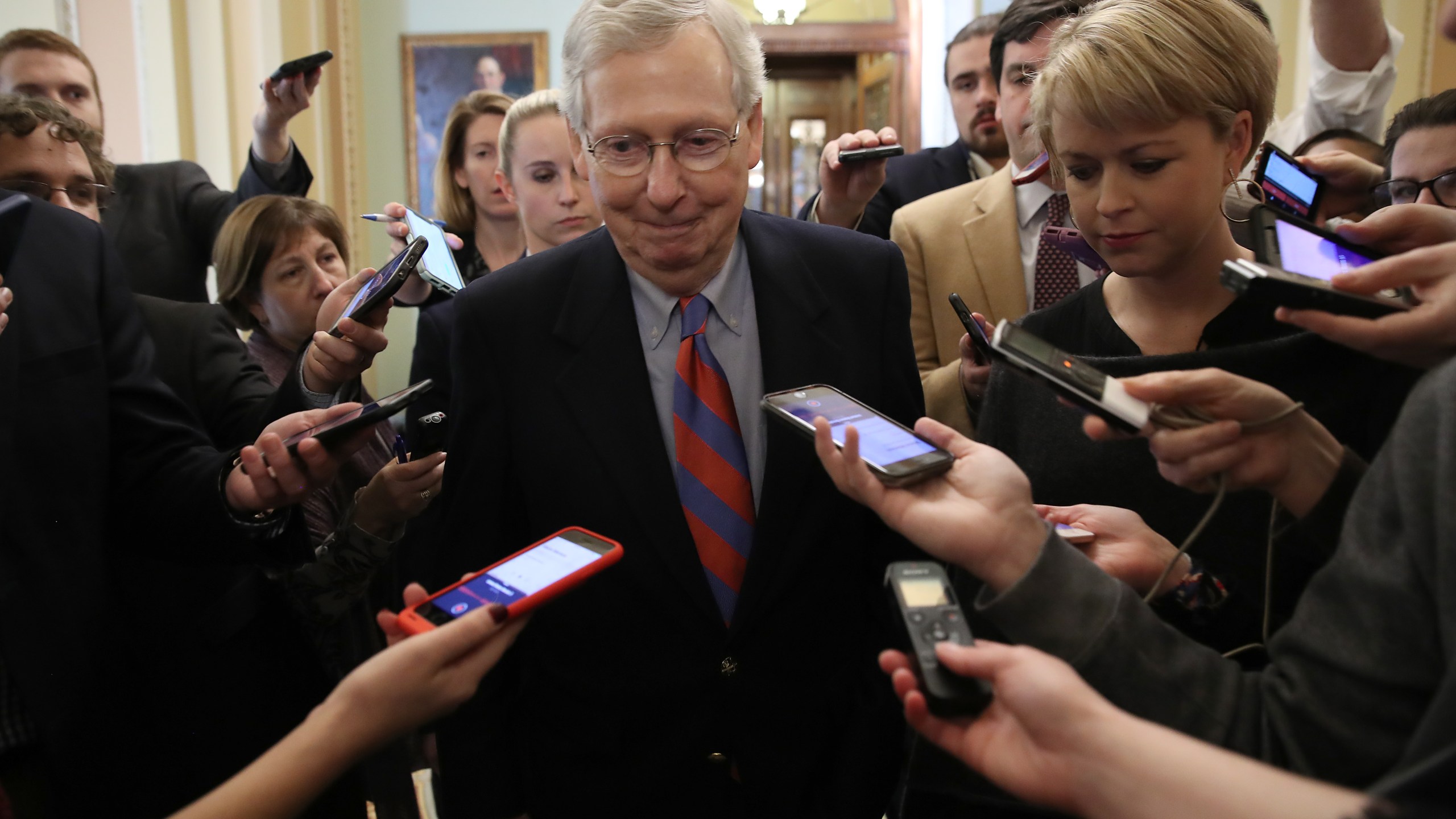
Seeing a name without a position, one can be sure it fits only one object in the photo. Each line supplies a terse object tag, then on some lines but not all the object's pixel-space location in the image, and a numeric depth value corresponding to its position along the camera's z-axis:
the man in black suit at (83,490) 1.52
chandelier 7.30
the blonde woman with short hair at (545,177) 2.76
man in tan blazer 2.47
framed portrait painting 6.91
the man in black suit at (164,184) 3.07
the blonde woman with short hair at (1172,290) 1.47
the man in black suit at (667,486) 1.55
